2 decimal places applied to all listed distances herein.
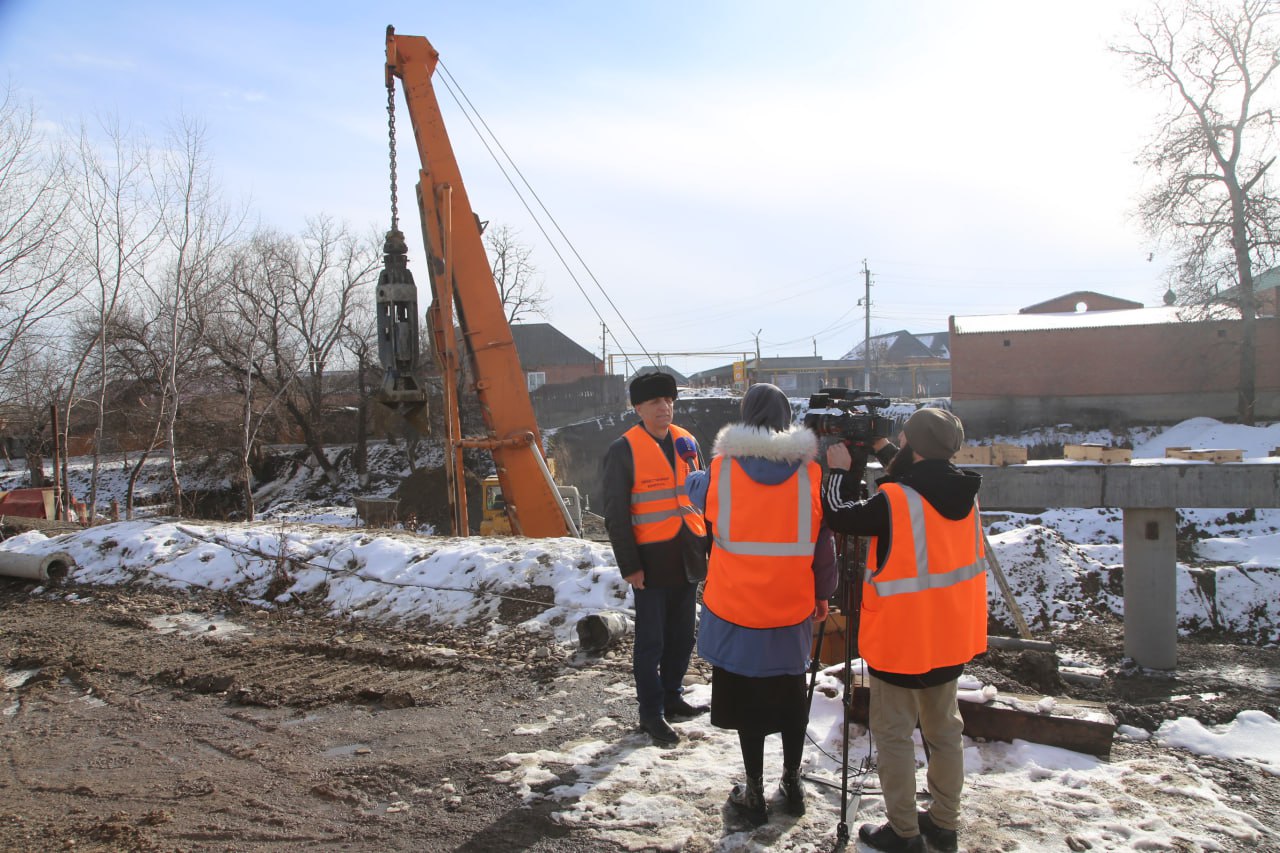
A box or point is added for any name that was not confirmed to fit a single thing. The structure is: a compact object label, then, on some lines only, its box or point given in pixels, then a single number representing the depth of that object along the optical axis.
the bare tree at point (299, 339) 30.45
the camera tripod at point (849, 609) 3.23
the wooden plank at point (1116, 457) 7.92
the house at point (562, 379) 36.44
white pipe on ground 8.67
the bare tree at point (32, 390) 16.39
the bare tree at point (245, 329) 27.52
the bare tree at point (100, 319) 16.67
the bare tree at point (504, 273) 36.78
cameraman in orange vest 2.91
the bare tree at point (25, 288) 14.48
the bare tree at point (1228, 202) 26.78
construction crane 9.87
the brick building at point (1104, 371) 29.69
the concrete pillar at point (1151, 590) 7.84
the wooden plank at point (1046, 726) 3.88
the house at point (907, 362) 51.11
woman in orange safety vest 3.13
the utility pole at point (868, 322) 42.97
